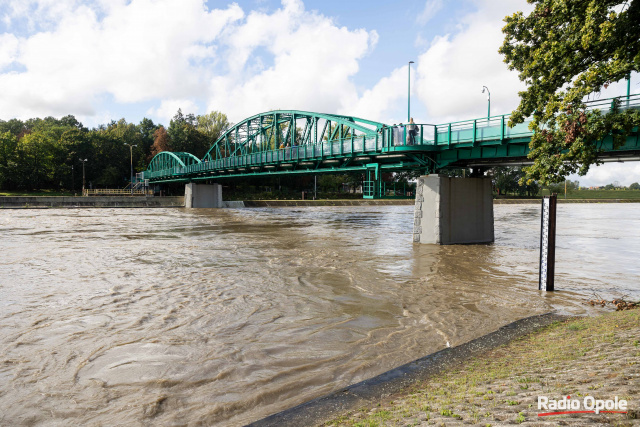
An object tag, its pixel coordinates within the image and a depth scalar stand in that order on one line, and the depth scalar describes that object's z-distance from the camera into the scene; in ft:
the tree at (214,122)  443.73
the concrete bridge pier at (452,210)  82.12
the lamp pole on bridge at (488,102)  102.35
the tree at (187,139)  386.93
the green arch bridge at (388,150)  74.13
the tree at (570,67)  34.04
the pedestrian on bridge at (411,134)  86.81
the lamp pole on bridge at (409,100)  112.16
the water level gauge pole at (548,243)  40.24
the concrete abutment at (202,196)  267.39
